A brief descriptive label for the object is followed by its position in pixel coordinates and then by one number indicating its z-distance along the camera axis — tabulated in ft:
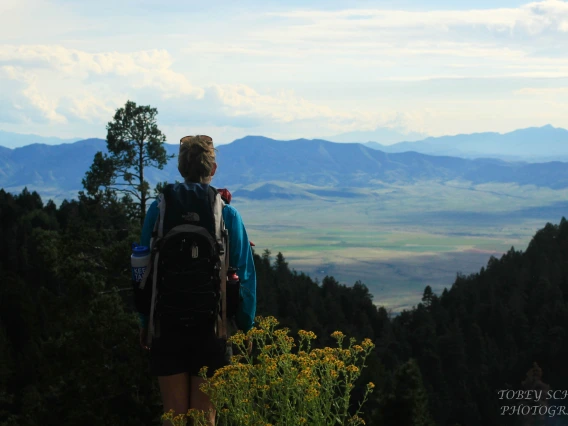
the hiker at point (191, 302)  15.43
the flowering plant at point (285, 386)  14.07
